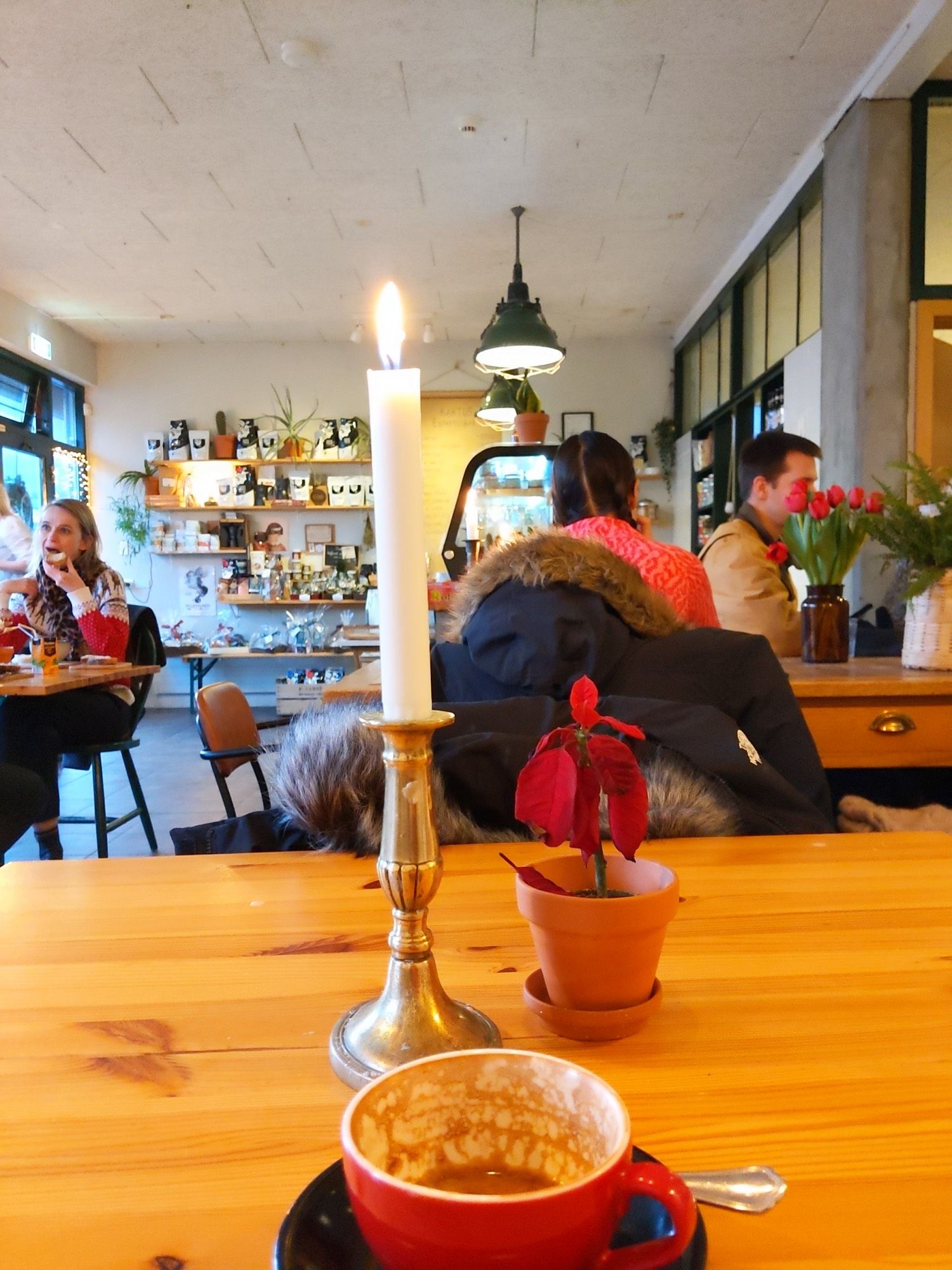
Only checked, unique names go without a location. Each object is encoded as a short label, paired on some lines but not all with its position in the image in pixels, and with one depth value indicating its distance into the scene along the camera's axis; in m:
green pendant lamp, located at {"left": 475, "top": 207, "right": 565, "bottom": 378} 3.75
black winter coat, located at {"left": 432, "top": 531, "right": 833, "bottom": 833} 1.25
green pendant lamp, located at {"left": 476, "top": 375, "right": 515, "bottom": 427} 4.07
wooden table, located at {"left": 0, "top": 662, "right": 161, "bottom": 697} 2.46
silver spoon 0.35
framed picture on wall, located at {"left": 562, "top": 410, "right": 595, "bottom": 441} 6.59
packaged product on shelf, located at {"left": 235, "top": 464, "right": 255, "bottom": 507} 6.71
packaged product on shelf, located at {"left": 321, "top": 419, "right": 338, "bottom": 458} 6.60
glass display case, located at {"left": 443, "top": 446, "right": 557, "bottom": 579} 2.93
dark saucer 0.31
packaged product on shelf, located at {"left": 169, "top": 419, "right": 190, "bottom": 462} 6.63
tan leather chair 2.02
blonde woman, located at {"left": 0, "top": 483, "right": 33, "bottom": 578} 4.54
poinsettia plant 0.45
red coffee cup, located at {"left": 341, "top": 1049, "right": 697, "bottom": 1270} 0.26
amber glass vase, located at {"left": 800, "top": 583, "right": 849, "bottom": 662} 2.10
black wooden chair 2.83
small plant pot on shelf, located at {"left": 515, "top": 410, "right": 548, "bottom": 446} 3.10
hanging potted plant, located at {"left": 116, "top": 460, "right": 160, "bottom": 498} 6.64
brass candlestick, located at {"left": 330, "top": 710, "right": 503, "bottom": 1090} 0.44
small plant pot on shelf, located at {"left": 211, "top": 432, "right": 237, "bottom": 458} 6.57
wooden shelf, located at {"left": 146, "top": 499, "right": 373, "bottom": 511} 6.67
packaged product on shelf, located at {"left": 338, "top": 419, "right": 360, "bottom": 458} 6.61
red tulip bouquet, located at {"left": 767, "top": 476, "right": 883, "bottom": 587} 2.02
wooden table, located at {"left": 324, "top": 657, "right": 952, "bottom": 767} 1.80
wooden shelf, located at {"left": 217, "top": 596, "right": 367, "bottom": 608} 6.65
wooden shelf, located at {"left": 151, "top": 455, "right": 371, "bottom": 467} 6.61
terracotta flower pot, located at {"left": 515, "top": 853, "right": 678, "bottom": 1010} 0.46
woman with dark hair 1.63
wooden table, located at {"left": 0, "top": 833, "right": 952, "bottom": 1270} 0.35
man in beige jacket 2.34
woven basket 1.95
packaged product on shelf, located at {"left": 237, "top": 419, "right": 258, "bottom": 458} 6.64
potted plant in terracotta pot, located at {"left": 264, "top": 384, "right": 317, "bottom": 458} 6.61
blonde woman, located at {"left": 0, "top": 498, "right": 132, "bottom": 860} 2.79
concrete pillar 3.21
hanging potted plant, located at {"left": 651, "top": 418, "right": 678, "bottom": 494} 6.47
